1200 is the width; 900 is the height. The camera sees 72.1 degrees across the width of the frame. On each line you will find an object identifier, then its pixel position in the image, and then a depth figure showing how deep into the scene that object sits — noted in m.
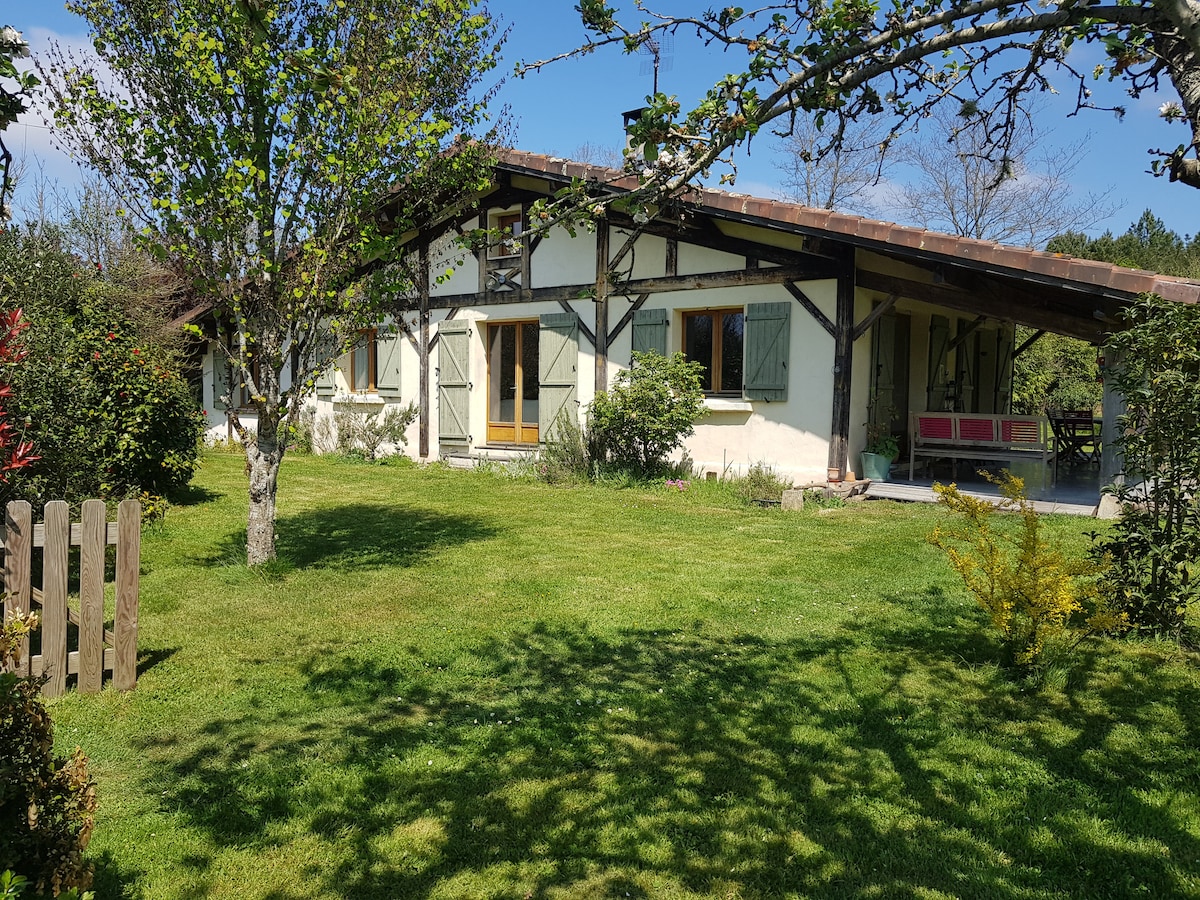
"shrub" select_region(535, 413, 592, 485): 11.56
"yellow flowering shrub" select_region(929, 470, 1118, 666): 4.02
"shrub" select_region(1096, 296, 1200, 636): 4.32
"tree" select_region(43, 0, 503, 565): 5.41
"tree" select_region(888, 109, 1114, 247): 24.56
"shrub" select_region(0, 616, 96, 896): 1.91
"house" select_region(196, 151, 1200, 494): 8.86
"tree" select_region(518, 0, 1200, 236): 2.47
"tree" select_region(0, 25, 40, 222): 1.95
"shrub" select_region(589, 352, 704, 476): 10.59
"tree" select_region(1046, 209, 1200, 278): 27.17
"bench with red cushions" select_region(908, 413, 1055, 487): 9.55
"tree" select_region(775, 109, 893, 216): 25.64
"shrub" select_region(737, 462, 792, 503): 9.75
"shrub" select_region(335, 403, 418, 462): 14.41
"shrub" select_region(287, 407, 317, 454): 15.66
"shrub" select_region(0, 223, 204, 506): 5.74
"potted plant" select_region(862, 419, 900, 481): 10.34
